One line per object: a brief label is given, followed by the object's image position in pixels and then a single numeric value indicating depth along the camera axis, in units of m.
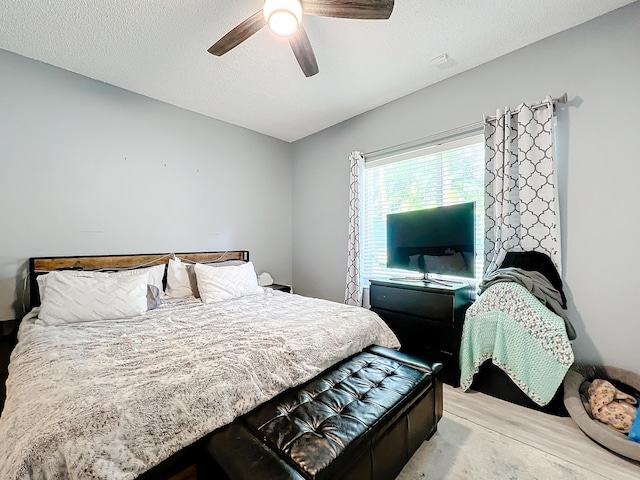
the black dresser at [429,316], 2.31
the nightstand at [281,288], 3.65
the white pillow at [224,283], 2.68
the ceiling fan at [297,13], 1.50
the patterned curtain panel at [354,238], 3.32
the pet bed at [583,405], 1.47
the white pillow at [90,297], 1.95
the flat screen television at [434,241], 2.42
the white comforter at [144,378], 0.88
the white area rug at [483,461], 1.42
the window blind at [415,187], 2.61
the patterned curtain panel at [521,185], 2.11
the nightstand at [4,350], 1.81
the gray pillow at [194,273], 2.87
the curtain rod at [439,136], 2.14
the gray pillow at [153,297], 2.34
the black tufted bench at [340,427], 0.99
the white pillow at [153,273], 2.38
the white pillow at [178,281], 2.77
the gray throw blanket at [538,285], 1.93
